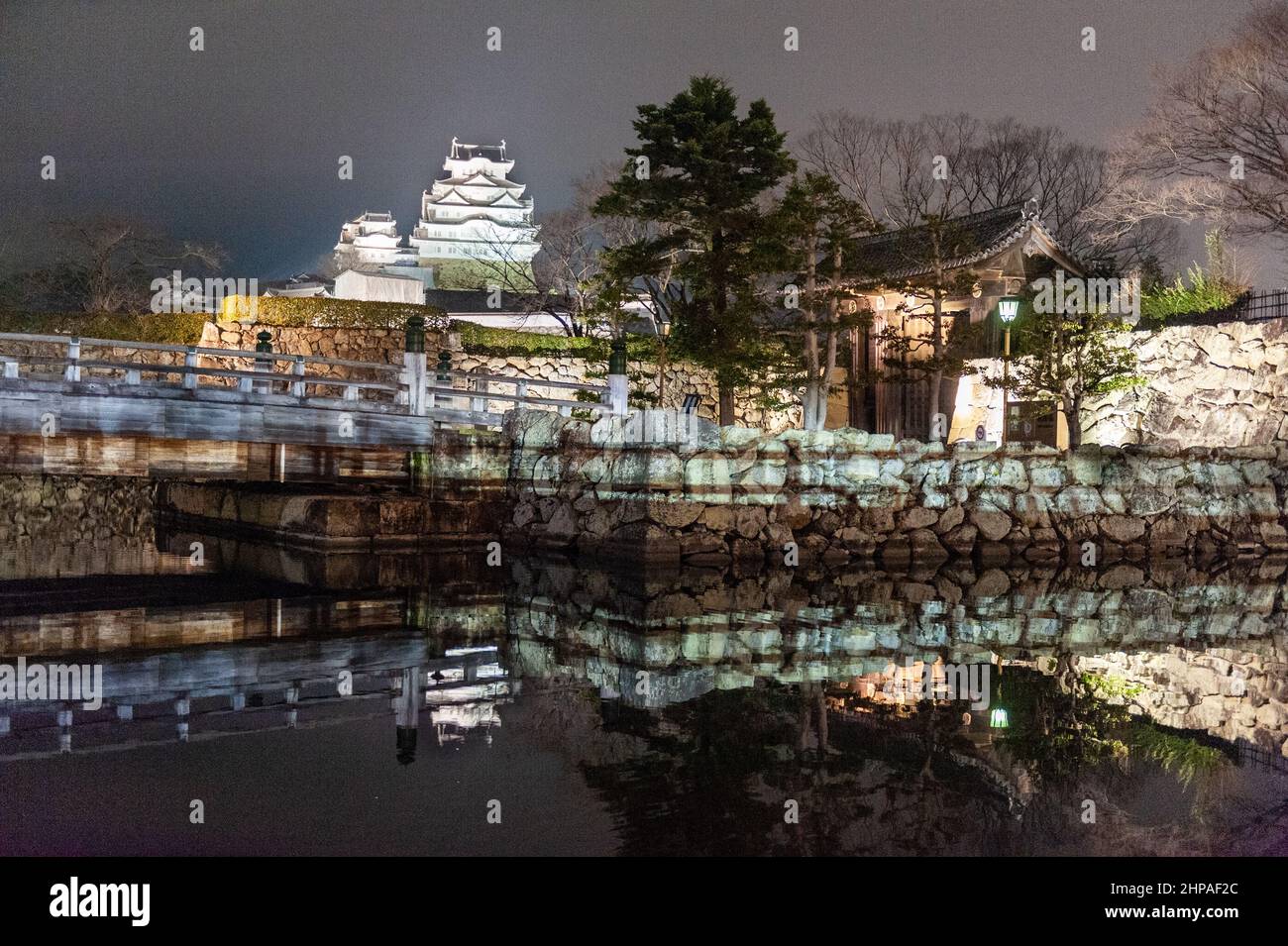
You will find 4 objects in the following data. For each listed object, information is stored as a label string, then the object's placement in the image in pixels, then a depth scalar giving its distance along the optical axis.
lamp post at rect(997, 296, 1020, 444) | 21.89
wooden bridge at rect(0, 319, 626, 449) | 15.52
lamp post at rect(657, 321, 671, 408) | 25.23
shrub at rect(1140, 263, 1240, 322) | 23.70
